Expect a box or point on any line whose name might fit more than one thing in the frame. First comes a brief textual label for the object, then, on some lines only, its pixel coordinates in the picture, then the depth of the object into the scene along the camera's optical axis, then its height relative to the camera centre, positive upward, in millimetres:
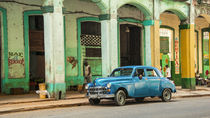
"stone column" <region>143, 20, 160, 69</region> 20062 +764
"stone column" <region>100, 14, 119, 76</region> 17750 +779
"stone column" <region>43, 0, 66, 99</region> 15180 +377
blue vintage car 13227 -1204
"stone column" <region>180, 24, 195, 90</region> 22406 -10
